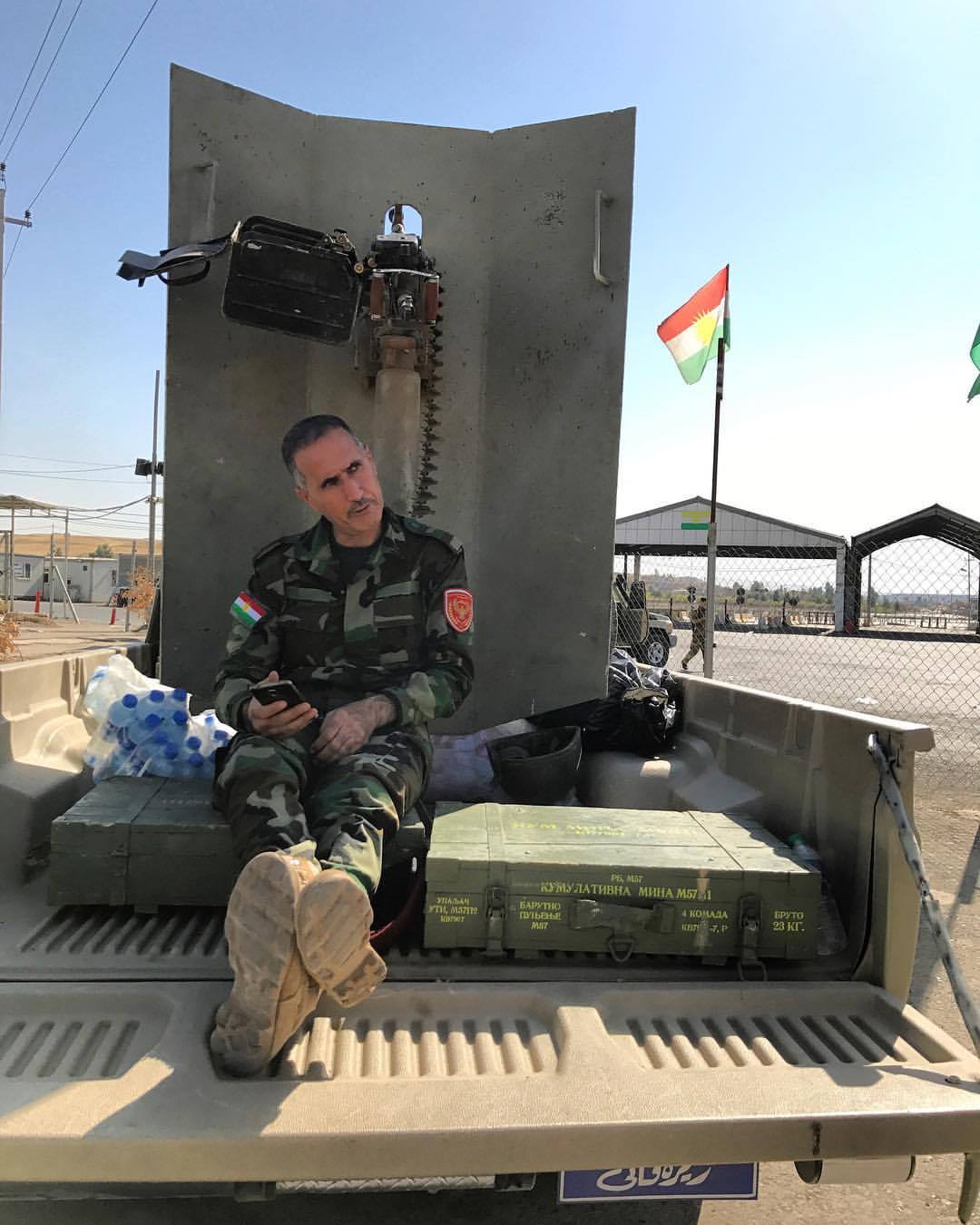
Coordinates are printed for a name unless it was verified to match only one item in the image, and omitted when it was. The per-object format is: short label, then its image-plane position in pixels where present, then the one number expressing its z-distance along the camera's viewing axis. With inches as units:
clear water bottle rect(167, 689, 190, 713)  114.1
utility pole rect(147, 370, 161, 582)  785.7
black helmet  122.5
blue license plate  59.0
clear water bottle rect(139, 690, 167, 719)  111.7
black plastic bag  137.6
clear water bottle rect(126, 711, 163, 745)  111.1
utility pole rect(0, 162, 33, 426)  629.8
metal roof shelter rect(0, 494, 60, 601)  764.0
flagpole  252.6
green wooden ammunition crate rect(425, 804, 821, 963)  79.0
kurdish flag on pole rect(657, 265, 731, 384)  288.7
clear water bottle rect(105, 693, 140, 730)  111.0
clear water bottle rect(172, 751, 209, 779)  111.2
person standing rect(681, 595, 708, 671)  591.8
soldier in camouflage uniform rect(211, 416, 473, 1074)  63.6
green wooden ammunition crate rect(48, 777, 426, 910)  84.7
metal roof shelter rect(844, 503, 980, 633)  1026.1
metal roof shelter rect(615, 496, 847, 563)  1339.8
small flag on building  1148.9
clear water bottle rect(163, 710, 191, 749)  113.1
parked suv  526.0
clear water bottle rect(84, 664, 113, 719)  114.0
